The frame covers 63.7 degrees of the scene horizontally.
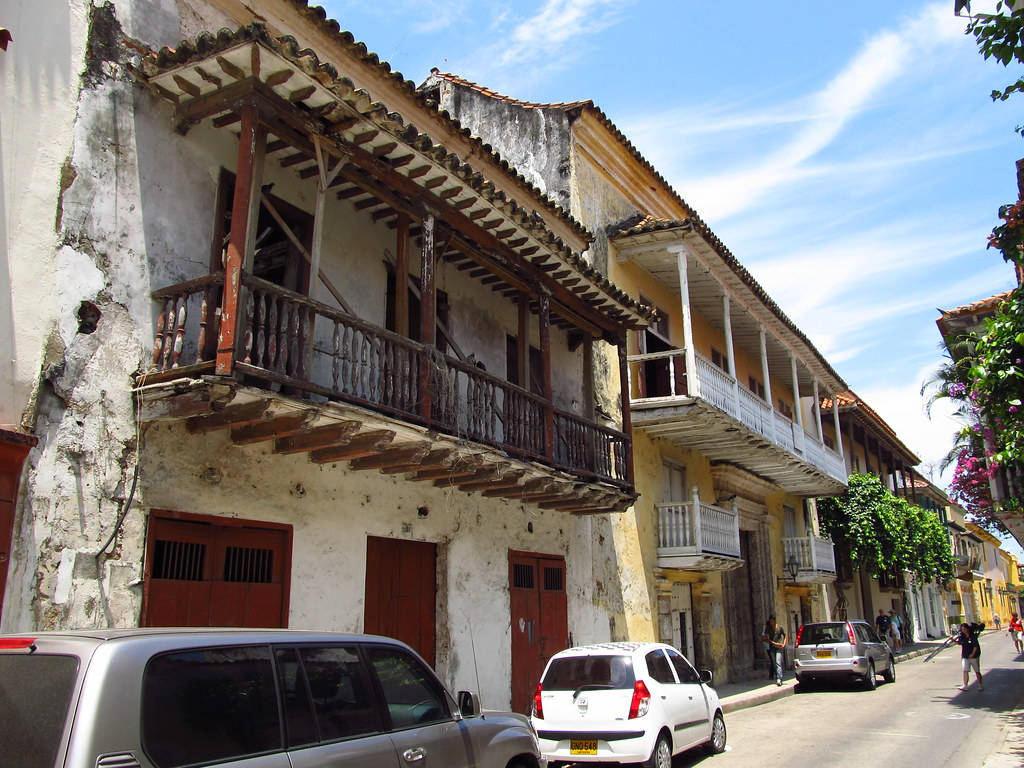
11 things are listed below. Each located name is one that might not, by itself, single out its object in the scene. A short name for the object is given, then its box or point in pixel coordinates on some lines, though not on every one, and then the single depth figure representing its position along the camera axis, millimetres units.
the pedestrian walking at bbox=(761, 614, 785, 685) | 18375
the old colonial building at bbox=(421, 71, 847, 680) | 15758
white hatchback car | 8422
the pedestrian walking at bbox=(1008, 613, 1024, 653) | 28562
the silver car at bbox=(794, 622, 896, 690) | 17125
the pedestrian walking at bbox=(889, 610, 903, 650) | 28609
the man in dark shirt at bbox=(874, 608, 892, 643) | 28266
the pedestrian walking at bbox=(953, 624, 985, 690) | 16722
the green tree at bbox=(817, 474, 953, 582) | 26406
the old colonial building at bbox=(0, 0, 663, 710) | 6879
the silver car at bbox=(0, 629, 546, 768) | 3125
